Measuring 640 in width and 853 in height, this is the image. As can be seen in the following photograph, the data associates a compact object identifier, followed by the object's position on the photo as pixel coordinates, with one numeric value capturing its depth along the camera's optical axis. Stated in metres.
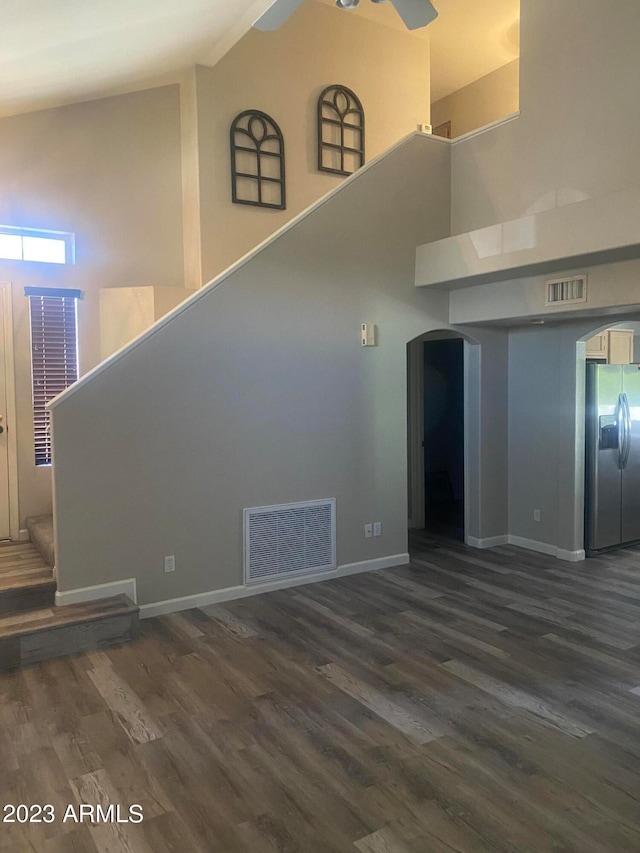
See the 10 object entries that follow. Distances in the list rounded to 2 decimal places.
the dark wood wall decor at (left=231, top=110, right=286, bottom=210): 6.16
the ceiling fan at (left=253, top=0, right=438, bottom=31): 3.46
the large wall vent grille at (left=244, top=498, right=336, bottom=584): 4.96
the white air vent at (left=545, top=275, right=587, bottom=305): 4.70
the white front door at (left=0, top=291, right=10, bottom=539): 5.37
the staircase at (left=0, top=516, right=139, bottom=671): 3.80
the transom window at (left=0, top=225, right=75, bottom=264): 5.38
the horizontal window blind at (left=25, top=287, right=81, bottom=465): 5.48
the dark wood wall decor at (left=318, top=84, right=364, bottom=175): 6.66
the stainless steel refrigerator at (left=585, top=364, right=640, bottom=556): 5.84
